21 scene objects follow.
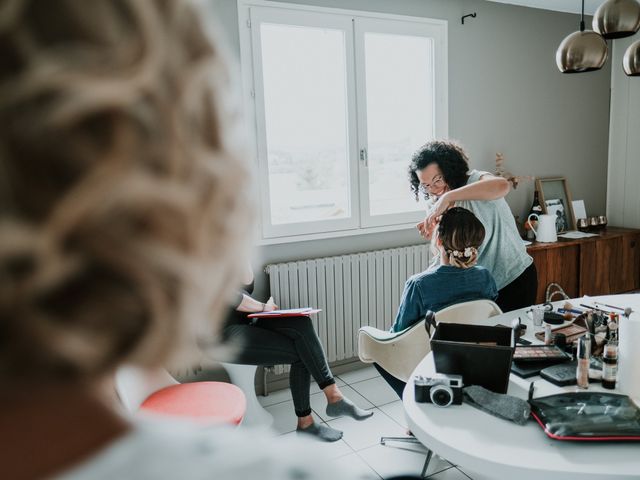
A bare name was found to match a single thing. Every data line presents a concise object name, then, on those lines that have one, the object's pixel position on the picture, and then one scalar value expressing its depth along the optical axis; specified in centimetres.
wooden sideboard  361
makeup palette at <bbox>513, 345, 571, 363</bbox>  149
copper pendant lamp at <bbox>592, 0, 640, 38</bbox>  171
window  299
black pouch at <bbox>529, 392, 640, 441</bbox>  109
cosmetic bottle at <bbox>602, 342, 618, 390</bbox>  134
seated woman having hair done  197
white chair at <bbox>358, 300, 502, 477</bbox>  190
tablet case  133
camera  130
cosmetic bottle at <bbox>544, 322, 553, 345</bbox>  167
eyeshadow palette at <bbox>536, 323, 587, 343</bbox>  168
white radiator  305
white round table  102
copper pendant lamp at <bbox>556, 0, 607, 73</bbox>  176
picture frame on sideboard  400
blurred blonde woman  28
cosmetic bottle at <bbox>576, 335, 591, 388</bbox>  137
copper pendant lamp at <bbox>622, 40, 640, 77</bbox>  191
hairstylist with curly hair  232
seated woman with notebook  255
